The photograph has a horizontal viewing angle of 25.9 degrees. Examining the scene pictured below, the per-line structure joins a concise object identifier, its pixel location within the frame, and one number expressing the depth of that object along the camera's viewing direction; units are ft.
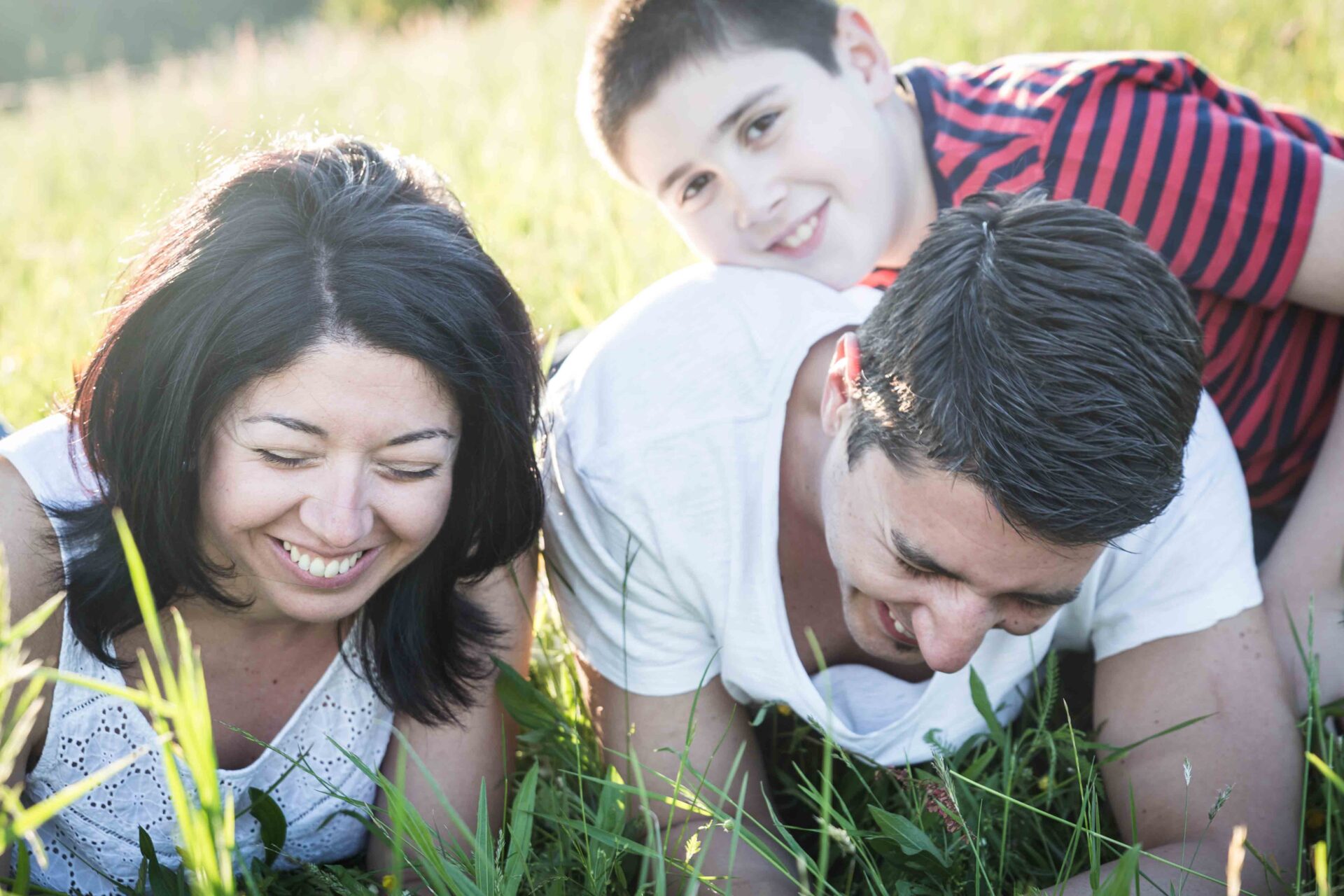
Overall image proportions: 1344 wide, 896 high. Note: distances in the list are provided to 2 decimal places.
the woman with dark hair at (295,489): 4.40
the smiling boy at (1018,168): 5.03
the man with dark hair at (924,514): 4.31
